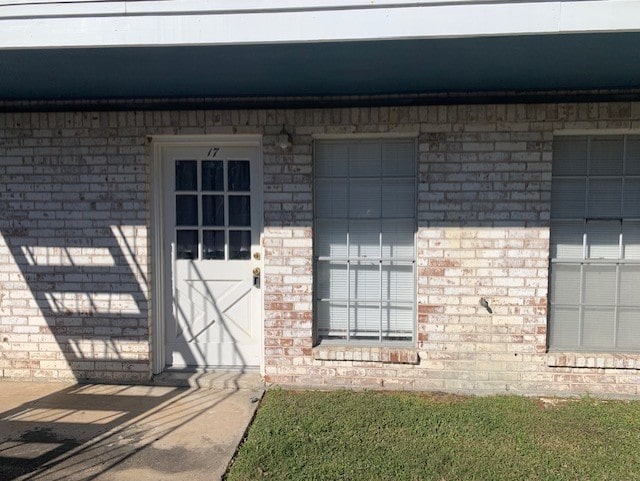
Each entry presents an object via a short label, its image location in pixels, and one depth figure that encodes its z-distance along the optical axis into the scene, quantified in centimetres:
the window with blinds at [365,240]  466
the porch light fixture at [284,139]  447
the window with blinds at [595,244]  450
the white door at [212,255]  484
